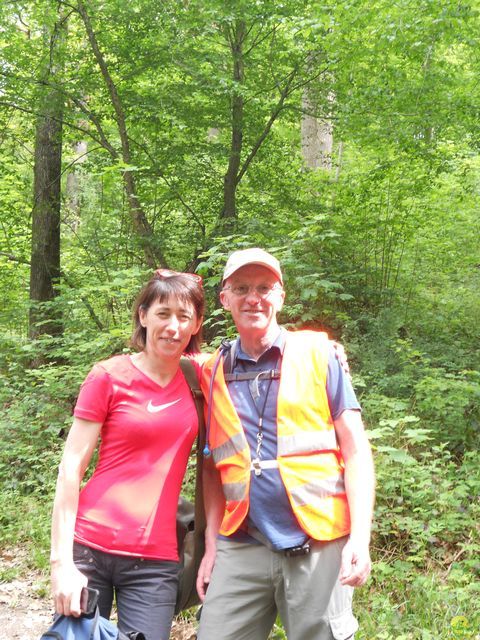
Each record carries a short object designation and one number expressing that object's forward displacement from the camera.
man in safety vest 2.28
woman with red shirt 2.43
